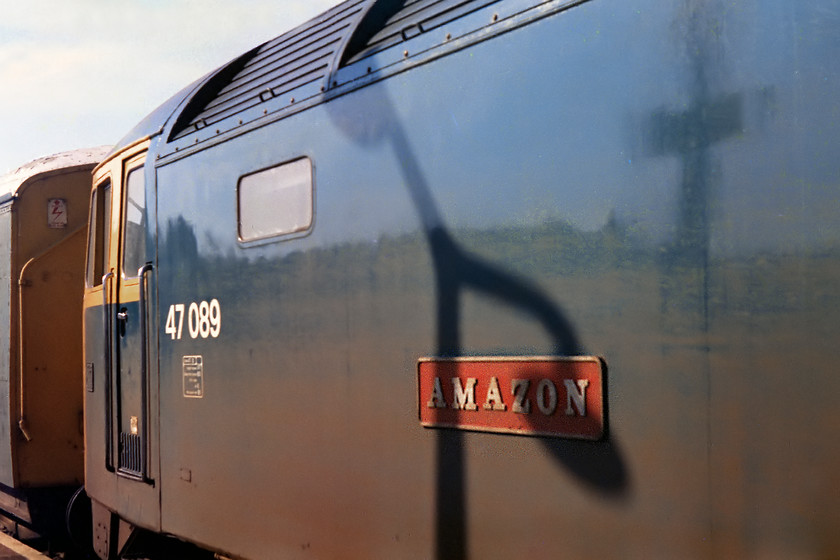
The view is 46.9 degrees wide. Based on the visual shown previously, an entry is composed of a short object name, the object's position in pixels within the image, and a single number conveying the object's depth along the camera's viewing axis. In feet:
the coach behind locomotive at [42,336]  26.81
